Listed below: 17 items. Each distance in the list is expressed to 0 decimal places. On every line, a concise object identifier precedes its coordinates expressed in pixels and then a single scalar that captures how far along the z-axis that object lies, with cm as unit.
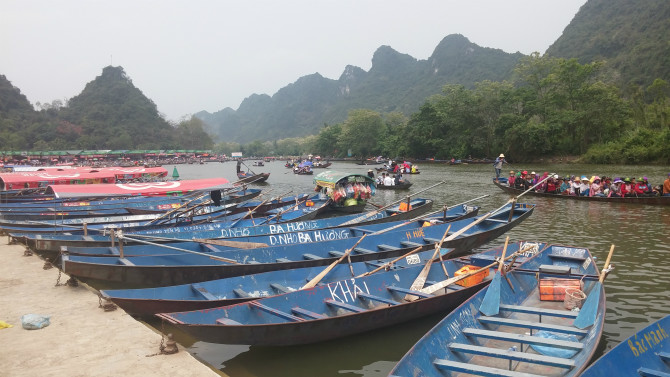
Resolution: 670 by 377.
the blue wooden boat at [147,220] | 1272
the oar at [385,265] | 738
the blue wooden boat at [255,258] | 757
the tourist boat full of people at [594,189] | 1817
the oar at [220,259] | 812
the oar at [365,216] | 1324
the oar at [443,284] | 694
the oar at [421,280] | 718
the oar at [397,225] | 1034
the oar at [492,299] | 604
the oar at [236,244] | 910
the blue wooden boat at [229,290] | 612
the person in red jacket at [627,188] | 1858
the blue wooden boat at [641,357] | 414
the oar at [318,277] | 712
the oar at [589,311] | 562
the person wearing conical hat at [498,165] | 2890
